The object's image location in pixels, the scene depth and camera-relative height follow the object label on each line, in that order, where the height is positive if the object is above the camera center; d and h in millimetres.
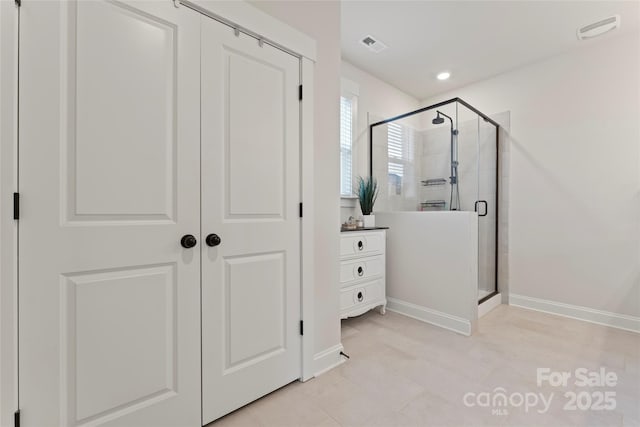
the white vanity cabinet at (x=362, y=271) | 2422 -527
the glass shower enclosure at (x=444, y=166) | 2816 +505
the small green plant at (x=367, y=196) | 2850 +169
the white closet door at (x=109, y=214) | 982 -8
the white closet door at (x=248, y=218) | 1372 -31
